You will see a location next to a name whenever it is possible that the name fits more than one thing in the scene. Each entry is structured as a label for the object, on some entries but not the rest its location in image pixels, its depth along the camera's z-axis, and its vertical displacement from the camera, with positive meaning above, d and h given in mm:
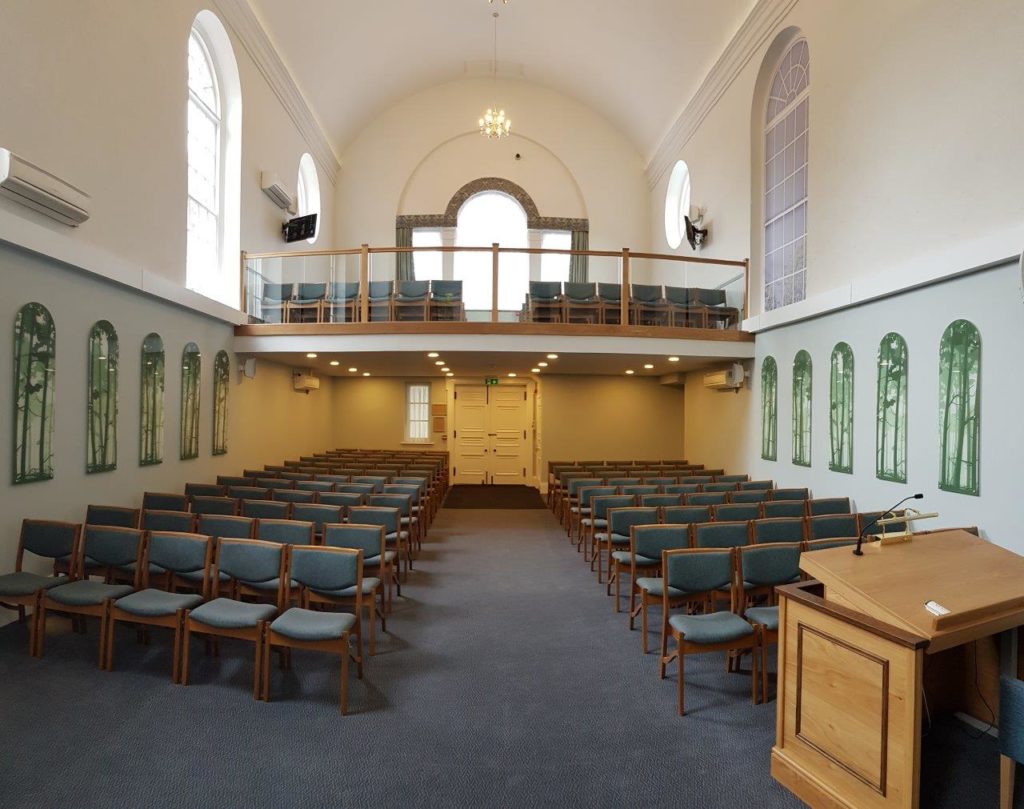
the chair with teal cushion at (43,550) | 3928 -1126
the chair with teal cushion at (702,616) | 3172 -1229
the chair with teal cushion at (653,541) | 4332 -1015
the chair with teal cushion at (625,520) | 5324 -1054
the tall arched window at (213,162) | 7719 +3385
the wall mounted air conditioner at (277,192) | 9148 +3482
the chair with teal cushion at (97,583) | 3617 -1228
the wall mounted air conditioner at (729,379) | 8648 +451
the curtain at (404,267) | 11439 +2785
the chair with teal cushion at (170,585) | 3441 -1233
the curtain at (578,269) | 12453 +2986
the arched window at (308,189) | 11910 +4509
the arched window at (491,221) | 14055 +4504
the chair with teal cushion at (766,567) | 3723 -1042
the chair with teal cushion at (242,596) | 3273 -1225
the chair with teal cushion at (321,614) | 3156 -1234
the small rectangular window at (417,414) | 13297 -217
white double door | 13391 -682
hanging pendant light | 10727 +5282
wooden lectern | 2021 -932
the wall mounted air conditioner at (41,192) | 4250 +1645
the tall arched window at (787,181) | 7715 +3218
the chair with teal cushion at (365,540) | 4305 -1026
